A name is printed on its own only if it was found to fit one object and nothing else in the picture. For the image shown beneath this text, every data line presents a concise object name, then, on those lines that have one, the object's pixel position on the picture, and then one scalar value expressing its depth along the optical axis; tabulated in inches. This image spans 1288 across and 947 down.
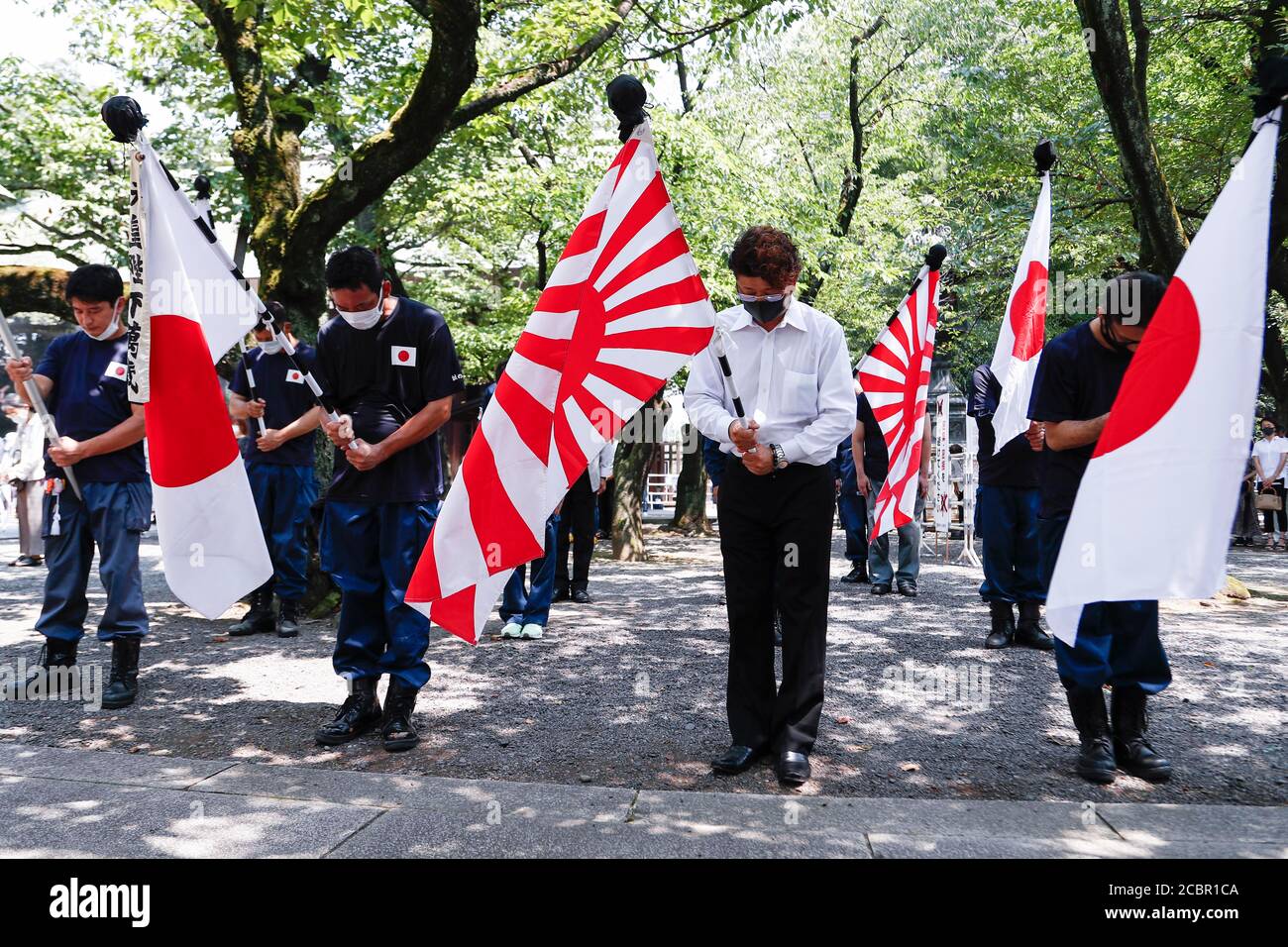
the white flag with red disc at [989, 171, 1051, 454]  248.4
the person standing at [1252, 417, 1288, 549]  662.5
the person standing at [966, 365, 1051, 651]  276.8
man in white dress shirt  162.1
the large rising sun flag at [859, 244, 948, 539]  312.8
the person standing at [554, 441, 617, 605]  338.3
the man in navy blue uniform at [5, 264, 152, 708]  207.3
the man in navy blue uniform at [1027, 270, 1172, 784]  161.8
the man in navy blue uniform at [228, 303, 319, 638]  295.3
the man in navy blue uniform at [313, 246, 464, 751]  180.9
